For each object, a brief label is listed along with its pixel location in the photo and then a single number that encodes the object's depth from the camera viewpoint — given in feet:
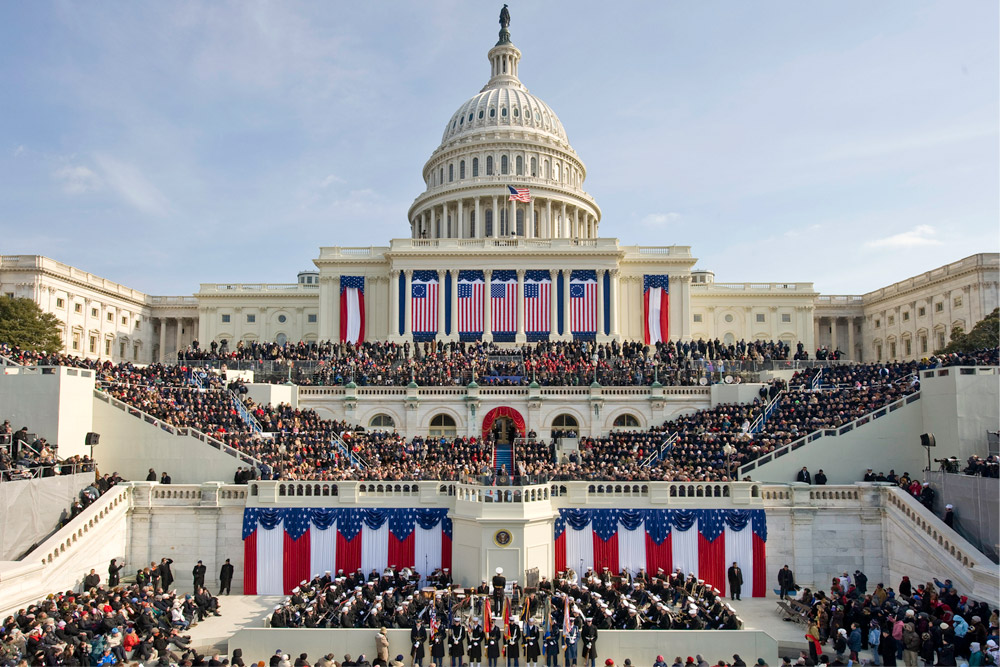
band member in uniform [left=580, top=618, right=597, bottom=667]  74.08
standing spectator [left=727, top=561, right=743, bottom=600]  96.58
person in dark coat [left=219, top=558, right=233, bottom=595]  98.73
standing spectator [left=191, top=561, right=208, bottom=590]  95.25
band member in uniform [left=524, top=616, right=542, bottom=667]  74.49
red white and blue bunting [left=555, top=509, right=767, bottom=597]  98.84
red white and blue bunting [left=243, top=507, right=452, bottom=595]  100.22
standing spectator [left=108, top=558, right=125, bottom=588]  93.15
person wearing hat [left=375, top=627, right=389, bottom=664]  73.41
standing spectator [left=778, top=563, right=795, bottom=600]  93.25
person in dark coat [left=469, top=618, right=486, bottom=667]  75.25
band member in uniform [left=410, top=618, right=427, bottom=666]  75.25
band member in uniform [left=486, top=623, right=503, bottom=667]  75.36
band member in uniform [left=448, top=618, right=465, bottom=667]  74.90
